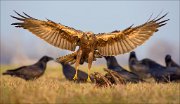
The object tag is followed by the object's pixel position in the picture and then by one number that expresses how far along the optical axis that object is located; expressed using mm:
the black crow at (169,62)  23344
